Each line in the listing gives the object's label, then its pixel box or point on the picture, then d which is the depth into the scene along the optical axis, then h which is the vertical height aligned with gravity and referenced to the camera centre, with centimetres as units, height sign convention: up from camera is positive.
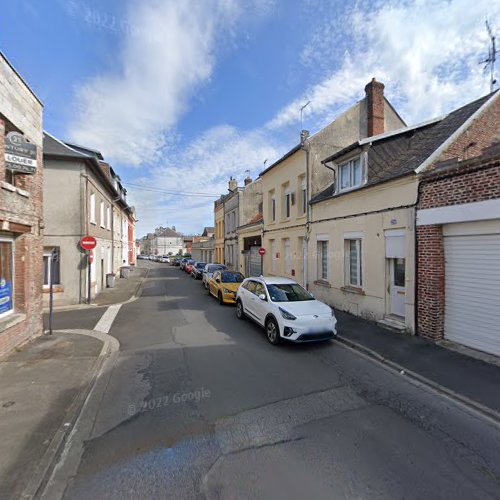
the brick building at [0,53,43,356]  592 +90
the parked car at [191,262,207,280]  2417 -169
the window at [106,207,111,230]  1856 +213
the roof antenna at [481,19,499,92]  901 +611
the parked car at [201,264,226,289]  1776 -127
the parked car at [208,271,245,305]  1210 -153
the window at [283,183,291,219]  1448 +251
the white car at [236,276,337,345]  651 -148
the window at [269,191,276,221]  1596 +254
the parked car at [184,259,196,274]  2896 -159
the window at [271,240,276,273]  1605 -30
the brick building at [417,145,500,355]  576 -4
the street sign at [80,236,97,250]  1170 +31
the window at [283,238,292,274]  1441 -28
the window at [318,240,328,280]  1153 -42
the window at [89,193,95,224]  1364 +198
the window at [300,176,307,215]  1289 +245
